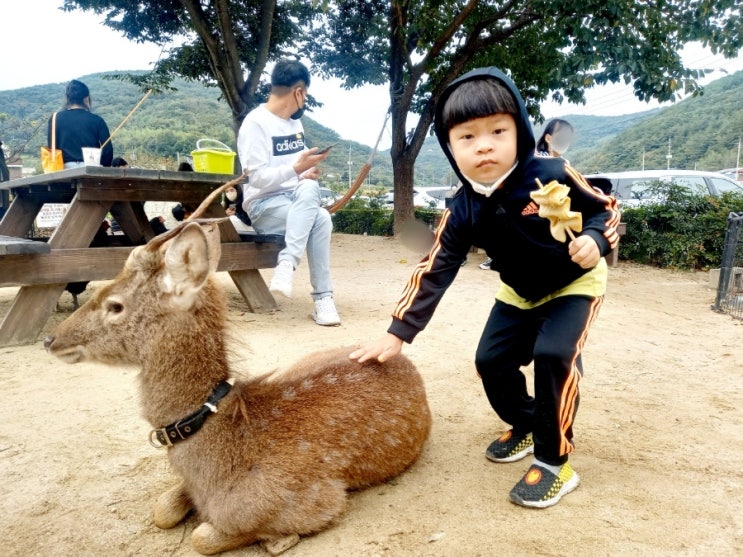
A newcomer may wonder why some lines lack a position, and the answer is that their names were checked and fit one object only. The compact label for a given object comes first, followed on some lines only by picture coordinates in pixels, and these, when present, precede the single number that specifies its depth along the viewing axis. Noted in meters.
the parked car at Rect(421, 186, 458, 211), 28.09
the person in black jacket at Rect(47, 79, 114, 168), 5.52
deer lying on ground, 1.84
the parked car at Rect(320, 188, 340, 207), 21.90
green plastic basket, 5.00
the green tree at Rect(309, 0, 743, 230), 7.82
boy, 2.07
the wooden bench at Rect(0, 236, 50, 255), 3.53
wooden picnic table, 3.90
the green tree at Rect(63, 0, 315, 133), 9.36
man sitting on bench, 4.57
